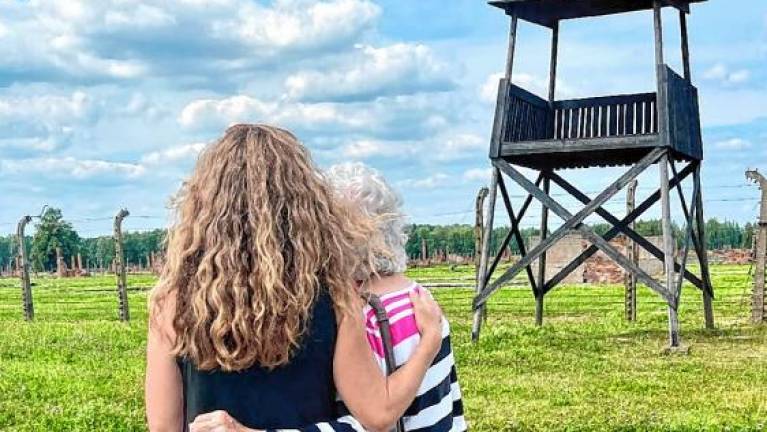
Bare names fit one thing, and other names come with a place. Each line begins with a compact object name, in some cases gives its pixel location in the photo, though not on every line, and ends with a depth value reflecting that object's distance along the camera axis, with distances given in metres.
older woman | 3.69
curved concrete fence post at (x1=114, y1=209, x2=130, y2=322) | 21.16
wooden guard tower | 16.05
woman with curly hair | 3.13
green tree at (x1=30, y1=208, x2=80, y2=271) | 73.69
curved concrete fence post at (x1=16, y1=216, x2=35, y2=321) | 22.92
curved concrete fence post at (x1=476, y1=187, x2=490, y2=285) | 19.97
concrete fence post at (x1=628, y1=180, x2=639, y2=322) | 19.75
